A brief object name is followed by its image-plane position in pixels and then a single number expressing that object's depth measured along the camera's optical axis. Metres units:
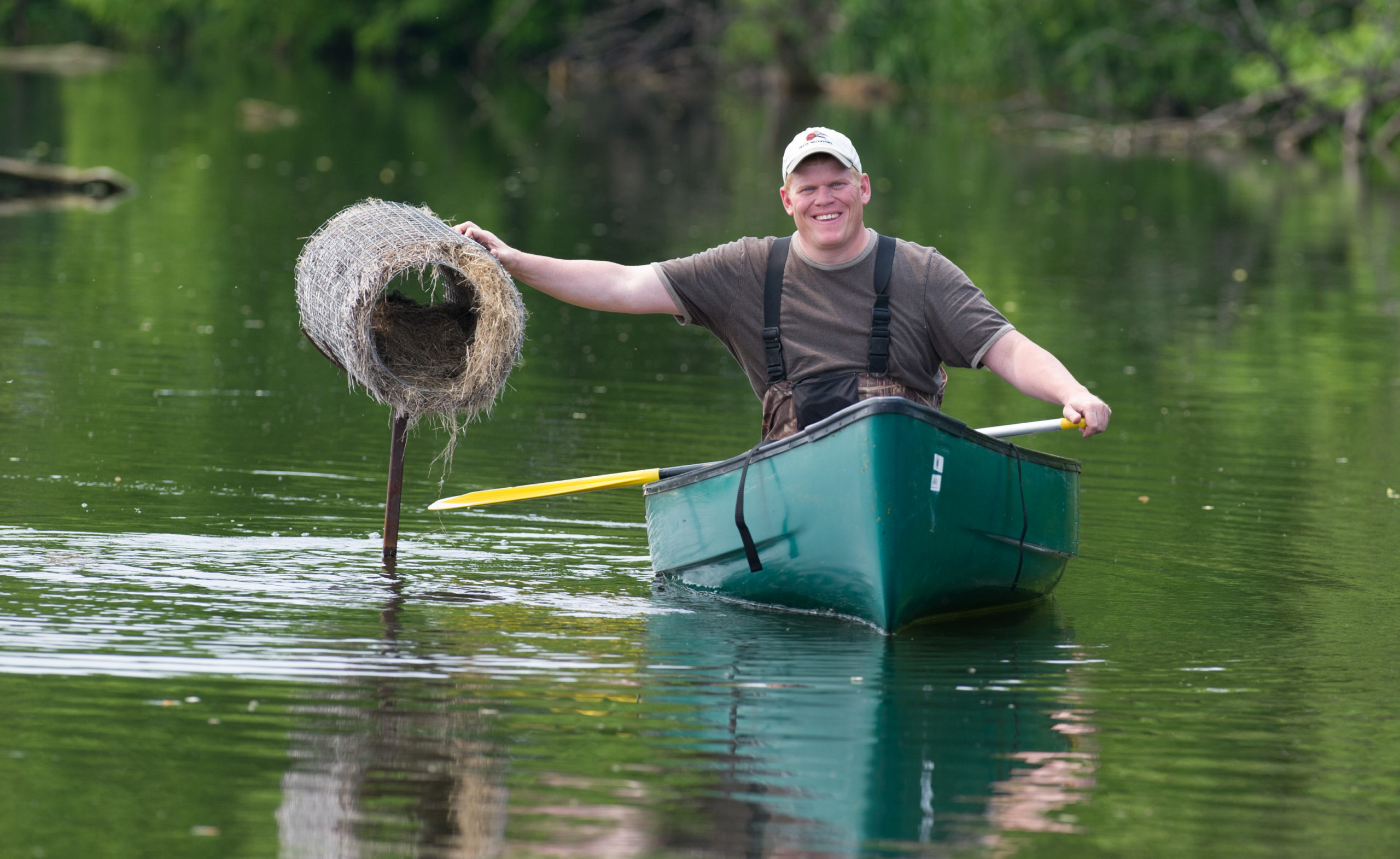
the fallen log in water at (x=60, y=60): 90.94
